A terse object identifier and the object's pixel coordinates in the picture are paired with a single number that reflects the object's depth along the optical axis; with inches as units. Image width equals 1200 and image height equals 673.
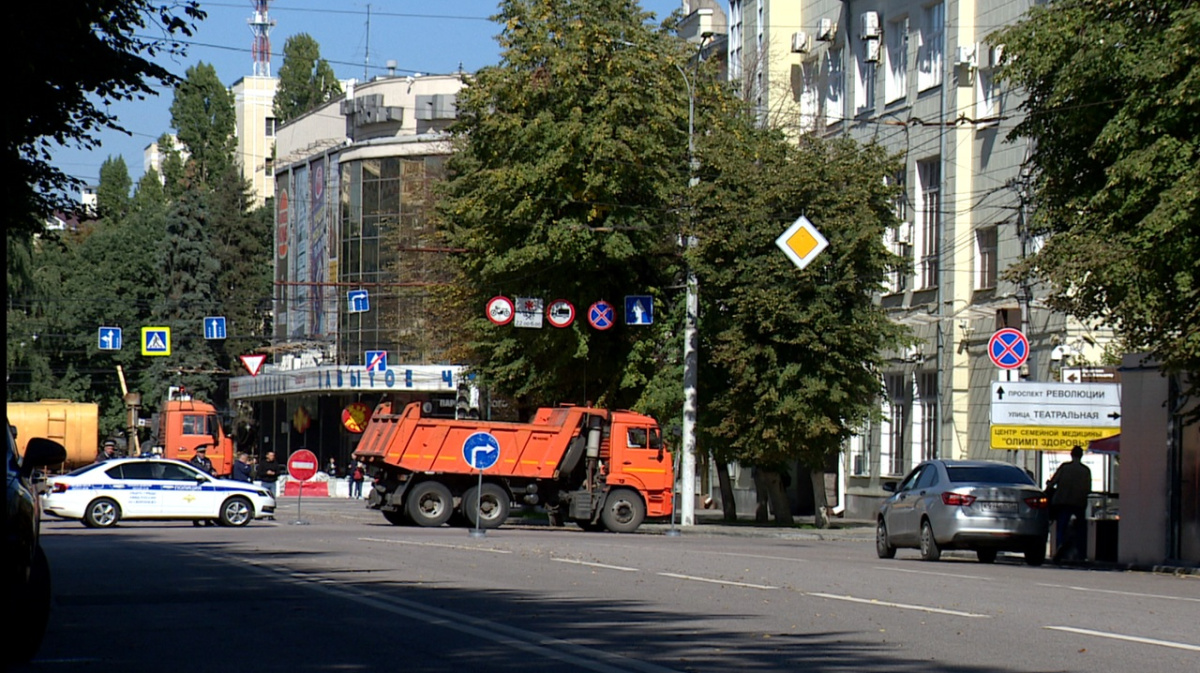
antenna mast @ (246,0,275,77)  6072.8
